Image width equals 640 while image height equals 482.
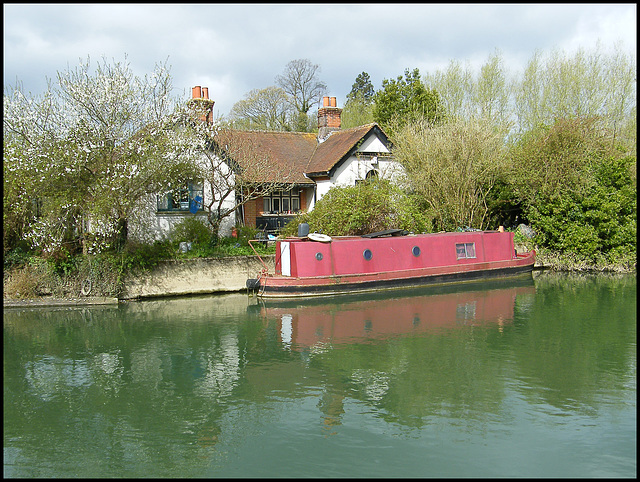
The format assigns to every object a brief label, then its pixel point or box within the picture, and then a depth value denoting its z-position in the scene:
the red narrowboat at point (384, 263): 17.00
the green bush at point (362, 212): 19.59
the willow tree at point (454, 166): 21.52
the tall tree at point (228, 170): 18.44
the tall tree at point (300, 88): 39.53
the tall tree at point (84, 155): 15.59
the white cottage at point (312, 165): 22.48
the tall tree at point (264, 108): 37.28
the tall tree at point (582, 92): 25.12
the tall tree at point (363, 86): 52.34
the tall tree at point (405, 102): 25.66
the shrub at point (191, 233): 18.61
